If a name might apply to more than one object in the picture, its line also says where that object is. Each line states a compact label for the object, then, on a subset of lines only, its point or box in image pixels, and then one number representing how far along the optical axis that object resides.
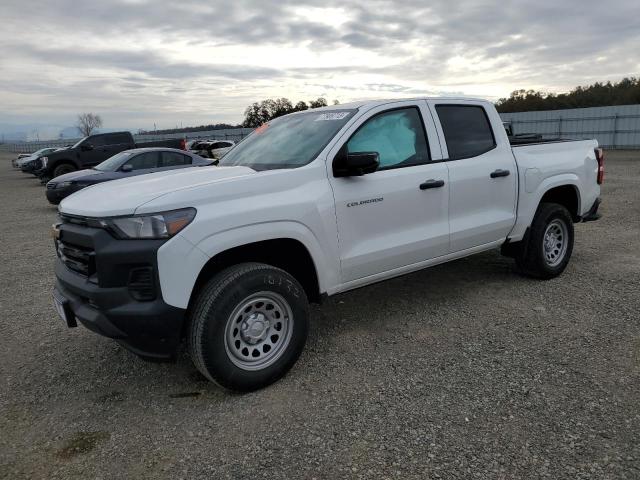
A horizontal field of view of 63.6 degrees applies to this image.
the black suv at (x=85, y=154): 18.06
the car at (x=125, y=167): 11.99
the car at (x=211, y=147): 21.98
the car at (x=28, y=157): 25.81
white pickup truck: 3.06
